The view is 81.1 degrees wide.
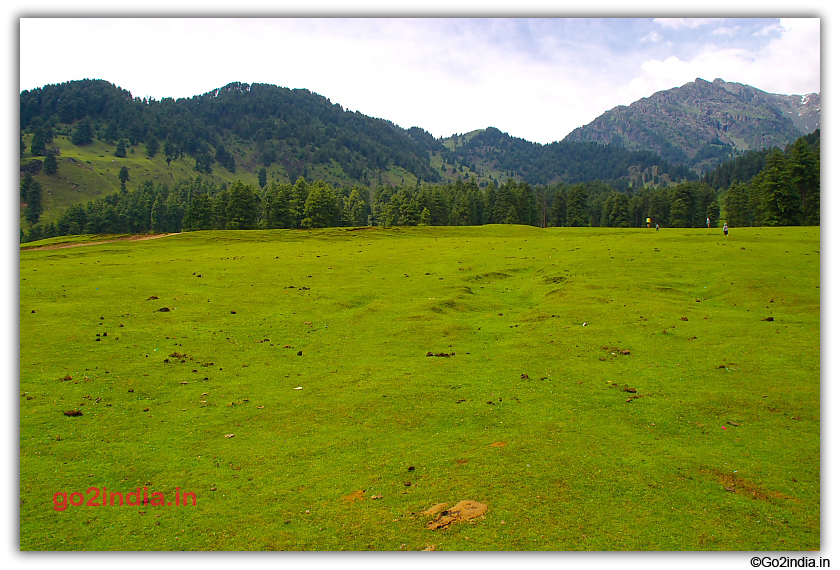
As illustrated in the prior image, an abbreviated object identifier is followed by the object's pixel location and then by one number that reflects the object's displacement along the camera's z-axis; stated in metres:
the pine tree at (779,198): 77.38
